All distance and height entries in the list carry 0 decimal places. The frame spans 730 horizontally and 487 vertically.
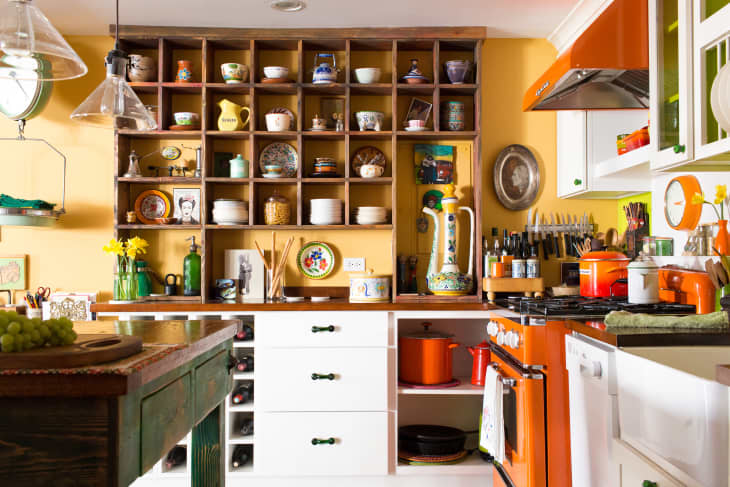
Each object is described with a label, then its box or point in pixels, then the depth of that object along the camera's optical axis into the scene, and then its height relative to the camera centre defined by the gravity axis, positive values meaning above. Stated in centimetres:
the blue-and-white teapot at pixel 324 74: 345 +104
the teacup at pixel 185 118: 349 +80
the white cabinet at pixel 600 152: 315 +55
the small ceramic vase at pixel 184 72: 352 +108
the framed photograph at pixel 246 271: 362 -9
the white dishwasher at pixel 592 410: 184 -52
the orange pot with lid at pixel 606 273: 289 -9
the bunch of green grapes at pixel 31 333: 118 -16
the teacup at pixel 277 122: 348 +77
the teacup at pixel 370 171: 348 +49
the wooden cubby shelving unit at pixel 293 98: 347 +95
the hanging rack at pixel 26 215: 332 +23
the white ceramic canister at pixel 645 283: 244 -12
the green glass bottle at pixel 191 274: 354 -11
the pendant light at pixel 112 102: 192 +50
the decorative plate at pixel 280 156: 368 +61
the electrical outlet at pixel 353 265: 368 -6
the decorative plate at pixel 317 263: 367 -5
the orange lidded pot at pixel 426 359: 328 -57
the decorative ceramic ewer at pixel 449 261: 339 -4
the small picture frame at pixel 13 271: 363 -9
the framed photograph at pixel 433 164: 366 +55
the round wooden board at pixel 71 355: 111 -19
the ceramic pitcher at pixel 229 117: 351 +81
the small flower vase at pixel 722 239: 233 +6
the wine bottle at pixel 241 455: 317 -107
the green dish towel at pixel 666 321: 176 -20
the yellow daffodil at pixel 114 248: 336 +4
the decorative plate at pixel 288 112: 360 +87
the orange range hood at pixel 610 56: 243 +81
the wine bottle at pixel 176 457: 317 -108
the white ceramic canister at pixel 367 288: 335 -18
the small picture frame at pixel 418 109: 366 +89
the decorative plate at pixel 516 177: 366 +47
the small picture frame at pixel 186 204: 367 +32
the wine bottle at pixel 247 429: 321 -93
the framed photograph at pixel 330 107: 369 +91
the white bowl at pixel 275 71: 348 +106
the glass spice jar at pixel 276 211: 349 +26
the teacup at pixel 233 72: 345 +106
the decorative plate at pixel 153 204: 367 +32
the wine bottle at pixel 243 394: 321 -75
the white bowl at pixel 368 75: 348 +105
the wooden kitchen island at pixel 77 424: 110 -32
